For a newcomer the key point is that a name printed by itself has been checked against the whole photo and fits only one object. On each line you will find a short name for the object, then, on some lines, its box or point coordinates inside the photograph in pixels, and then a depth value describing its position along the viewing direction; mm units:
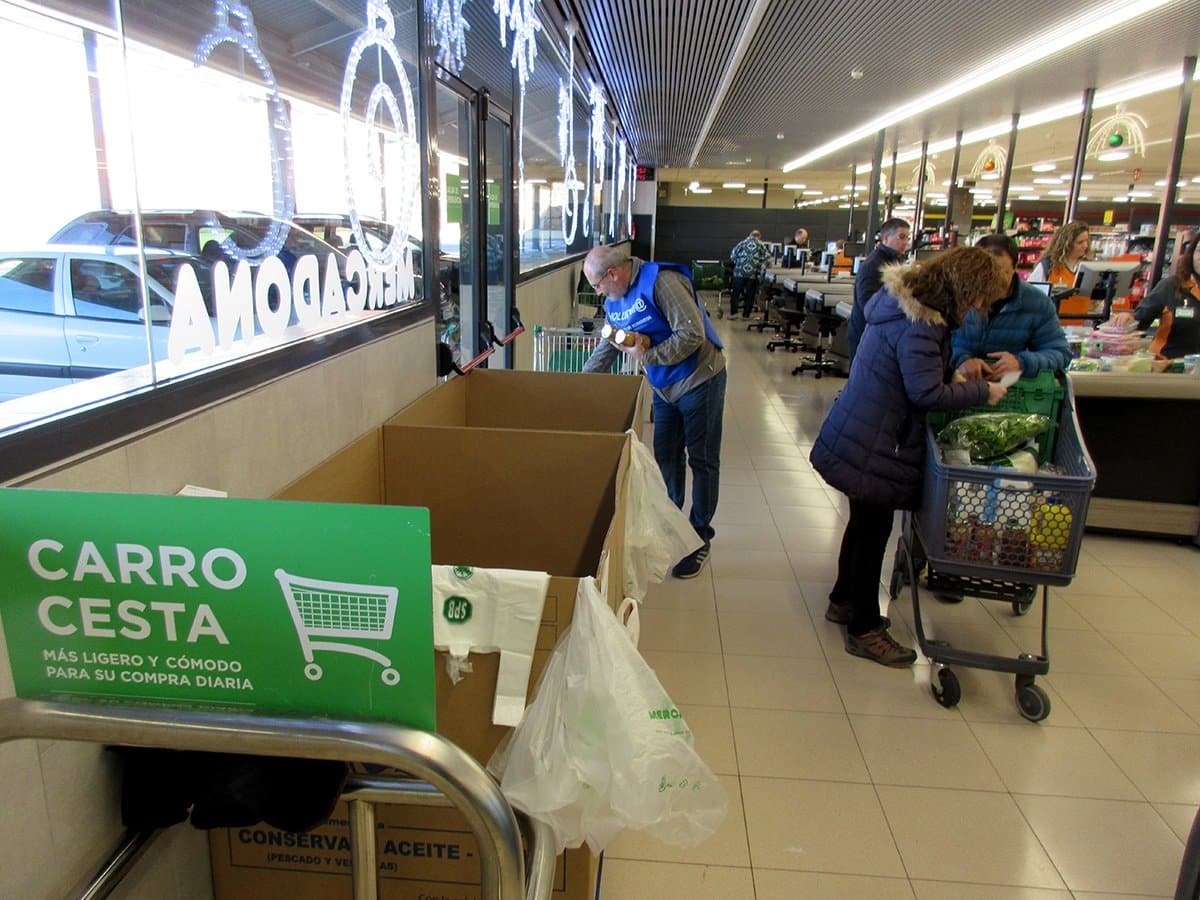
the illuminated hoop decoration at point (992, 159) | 11633
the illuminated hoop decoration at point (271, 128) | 1604
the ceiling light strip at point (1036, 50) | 5883
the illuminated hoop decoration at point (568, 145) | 6762
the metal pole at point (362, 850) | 1097
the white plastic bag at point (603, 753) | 1271
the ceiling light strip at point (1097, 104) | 7973
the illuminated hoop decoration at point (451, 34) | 3052
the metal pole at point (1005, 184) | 9875
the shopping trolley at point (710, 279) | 20328
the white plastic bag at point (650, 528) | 2318
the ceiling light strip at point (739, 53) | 6439
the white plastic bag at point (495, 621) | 1372
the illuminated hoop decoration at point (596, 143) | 9023
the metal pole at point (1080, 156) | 8367
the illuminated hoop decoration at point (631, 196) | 18016
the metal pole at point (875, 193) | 12607
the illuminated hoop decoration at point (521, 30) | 4293
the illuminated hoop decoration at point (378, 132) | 2246
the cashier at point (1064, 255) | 5289
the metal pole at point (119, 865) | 1198
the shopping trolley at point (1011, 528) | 2559
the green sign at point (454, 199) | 3959
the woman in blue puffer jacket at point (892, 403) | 2707
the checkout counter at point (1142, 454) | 4273
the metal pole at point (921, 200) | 12258
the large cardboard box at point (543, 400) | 3303
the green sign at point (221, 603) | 850
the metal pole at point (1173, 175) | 7121
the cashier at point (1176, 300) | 5281
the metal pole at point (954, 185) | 12102
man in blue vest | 3469
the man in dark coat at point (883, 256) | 5359
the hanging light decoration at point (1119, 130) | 8164
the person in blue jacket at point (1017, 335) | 2953
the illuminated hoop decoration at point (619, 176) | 13549
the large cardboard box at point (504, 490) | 2033
